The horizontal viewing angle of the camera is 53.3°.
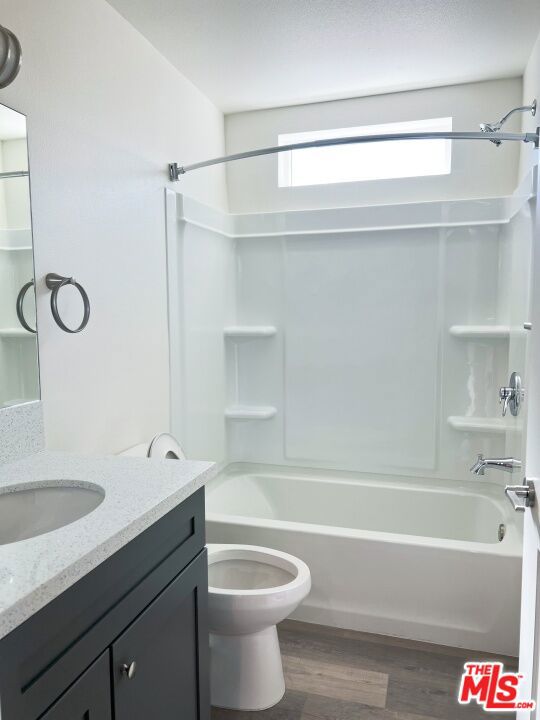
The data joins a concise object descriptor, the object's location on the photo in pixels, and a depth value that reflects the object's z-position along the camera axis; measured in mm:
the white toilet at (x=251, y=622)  1765
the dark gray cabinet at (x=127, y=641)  859
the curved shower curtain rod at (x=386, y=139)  2096
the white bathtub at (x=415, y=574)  2086
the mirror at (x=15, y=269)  1534
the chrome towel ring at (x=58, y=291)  1666
